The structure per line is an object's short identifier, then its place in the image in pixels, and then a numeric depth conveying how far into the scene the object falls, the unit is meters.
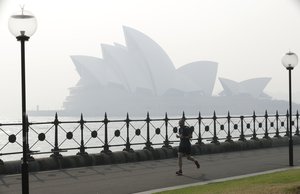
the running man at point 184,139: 14.13
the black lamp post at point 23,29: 9.48
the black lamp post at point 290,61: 16.95
